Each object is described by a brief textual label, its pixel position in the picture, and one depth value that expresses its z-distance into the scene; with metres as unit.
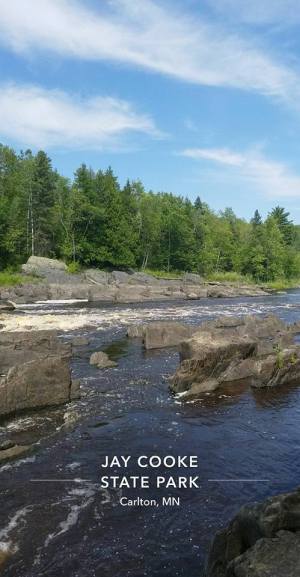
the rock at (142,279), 83.62
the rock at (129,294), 63.34
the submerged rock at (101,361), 24.28
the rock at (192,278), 92.71
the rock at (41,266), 75.56
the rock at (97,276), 78.94
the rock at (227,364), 20.33
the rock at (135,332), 32.62
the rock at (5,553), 9.16
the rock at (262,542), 5.79
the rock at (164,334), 29.39
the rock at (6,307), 48.71
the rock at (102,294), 63.81
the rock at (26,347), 21.58
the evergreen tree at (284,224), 146.50
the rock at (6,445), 14.04
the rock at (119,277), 81.91
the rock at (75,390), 18.77
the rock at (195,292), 70.81
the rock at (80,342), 29.47
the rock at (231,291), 75.56
